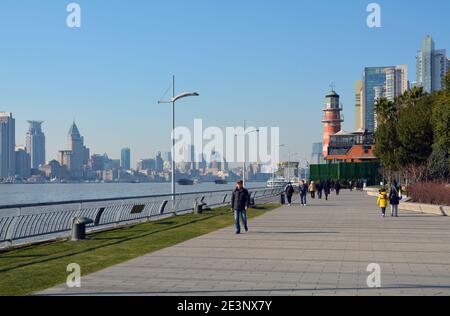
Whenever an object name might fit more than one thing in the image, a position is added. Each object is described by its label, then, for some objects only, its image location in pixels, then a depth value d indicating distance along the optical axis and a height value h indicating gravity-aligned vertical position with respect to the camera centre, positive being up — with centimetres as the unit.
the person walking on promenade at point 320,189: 5432 -198
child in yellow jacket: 2855 -156
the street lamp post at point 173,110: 3142 +287
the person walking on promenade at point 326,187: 5058 -171
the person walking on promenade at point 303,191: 4085 -165
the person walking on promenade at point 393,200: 2866 -154
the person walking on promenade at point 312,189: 5356 -194
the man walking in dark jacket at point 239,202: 1972 -113
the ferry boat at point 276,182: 10568 -287
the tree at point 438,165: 4806 +9
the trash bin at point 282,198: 4381 -226
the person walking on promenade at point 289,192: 4147 -171
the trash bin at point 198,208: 3066 -204
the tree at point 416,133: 5572 +295
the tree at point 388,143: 6328 +236
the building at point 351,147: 11262 +359
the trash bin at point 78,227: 1711 -166
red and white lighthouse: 13525 +1083
